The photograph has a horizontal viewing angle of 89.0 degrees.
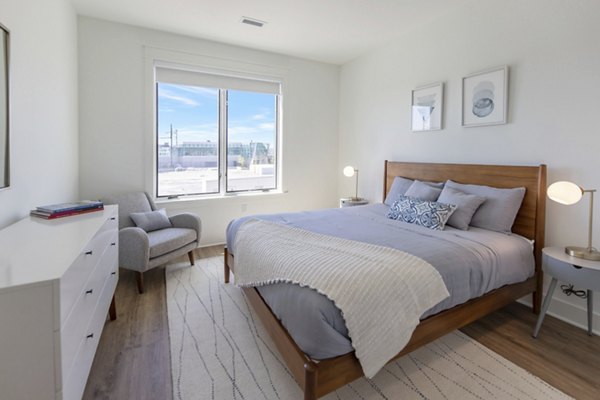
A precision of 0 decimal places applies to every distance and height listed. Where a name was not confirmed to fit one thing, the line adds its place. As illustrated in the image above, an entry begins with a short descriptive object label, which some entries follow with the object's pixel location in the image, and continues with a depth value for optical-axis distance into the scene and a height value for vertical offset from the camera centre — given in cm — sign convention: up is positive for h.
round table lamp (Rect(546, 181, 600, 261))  204 -3
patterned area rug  168 -110
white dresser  101 -47
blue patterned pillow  262 -19
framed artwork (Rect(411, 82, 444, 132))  341 +97
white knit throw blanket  146 -49
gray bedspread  142 -48
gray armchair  280 -52
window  406 +78
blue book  201 -16
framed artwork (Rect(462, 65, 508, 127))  280 +91
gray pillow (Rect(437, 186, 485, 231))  262 -14
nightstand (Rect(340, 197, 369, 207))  429 -18
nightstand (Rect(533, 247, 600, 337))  192 -52
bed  142 -76
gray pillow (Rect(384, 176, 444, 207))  355 +3
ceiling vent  341 +188
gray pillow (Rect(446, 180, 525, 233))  255 -15
